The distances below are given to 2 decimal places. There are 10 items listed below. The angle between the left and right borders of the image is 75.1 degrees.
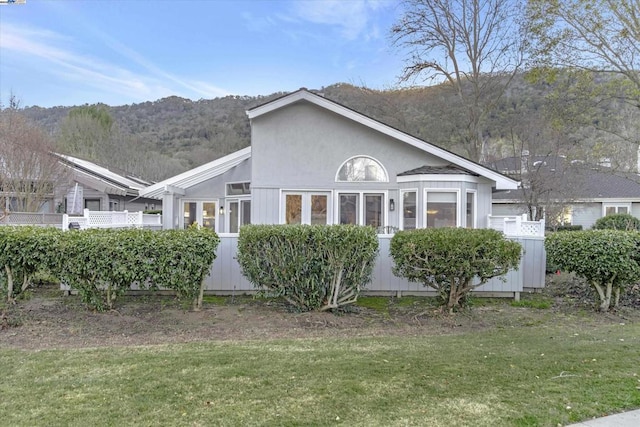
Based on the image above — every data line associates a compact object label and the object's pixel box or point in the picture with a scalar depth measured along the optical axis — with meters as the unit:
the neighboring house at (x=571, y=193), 18.56
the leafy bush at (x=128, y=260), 6.23
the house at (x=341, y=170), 11.77
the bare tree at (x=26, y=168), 20.36
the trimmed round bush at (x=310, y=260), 6.69
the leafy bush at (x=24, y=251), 6.24
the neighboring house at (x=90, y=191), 21.59
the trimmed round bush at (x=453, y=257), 6.44
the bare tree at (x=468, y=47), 20.23
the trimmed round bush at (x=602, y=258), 6.96
